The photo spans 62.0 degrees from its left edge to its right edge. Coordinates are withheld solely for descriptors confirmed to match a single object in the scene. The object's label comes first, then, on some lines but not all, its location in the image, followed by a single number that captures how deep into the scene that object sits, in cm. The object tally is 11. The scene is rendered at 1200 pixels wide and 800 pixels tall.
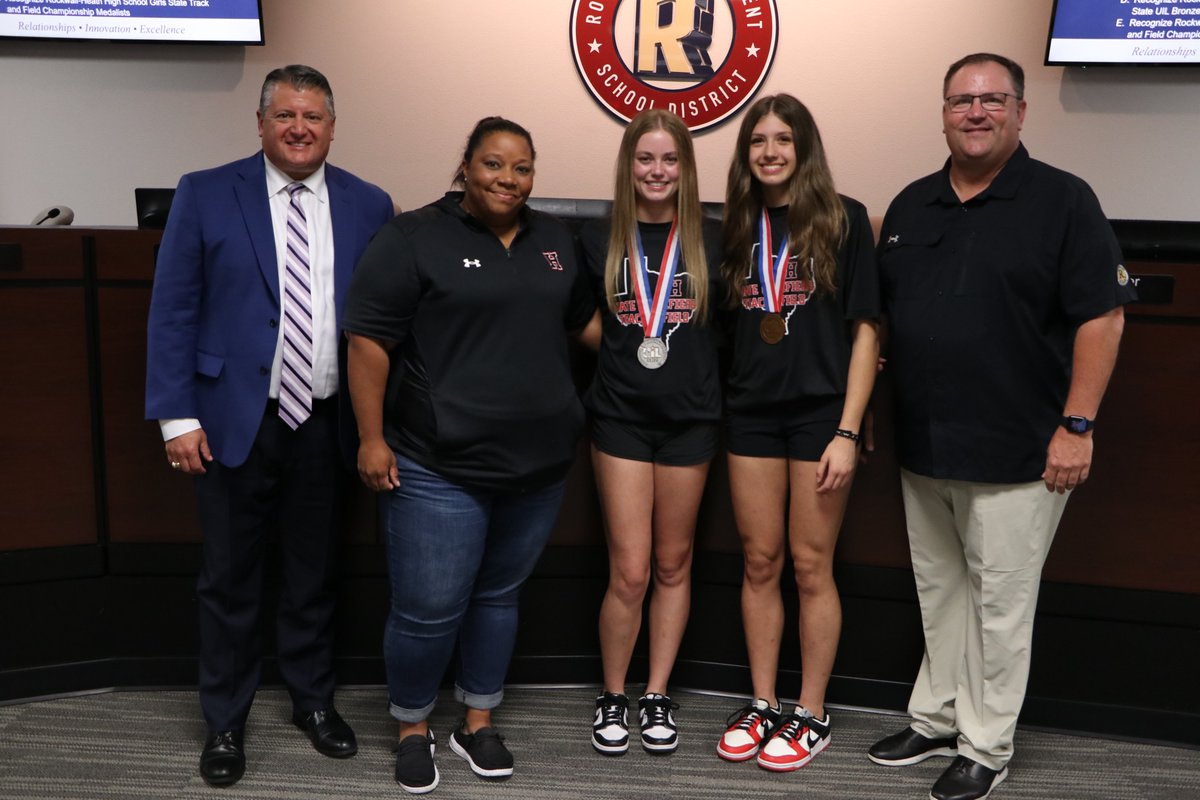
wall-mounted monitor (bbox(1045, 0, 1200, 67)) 377
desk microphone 280
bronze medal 229
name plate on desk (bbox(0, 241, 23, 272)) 249
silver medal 229
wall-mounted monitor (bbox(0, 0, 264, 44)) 389
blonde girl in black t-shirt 227
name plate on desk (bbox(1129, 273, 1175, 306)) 244
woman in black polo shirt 205
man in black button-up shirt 213
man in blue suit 217
